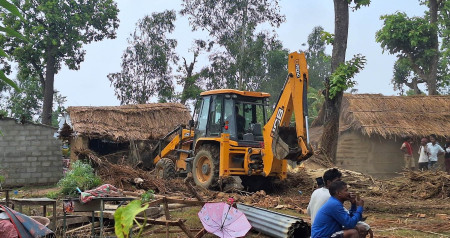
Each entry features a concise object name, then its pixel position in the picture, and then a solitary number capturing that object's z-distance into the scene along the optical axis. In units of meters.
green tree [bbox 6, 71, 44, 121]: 37.19
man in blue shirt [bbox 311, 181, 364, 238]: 5.66
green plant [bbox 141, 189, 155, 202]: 6.63
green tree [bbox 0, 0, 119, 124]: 31.16
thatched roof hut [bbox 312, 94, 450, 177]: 20.72
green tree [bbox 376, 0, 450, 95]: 26.44
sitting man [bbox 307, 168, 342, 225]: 6.48
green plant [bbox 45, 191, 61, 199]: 12.86
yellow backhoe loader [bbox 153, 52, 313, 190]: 12.45
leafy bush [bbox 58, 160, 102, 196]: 13.16
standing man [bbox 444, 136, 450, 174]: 17.36
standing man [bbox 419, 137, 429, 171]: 16.86
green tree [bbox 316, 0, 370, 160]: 15.22
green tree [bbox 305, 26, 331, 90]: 45.94
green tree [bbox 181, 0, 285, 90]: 32.19
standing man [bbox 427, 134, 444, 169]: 16.66
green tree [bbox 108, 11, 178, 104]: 32.34
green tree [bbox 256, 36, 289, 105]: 34.21
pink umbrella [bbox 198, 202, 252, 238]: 6.75
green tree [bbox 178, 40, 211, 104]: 32.34
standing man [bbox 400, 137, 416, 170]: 18.94
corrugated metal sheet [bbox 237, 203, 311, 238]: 7.45
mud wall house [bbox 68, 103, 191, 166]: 18.55
